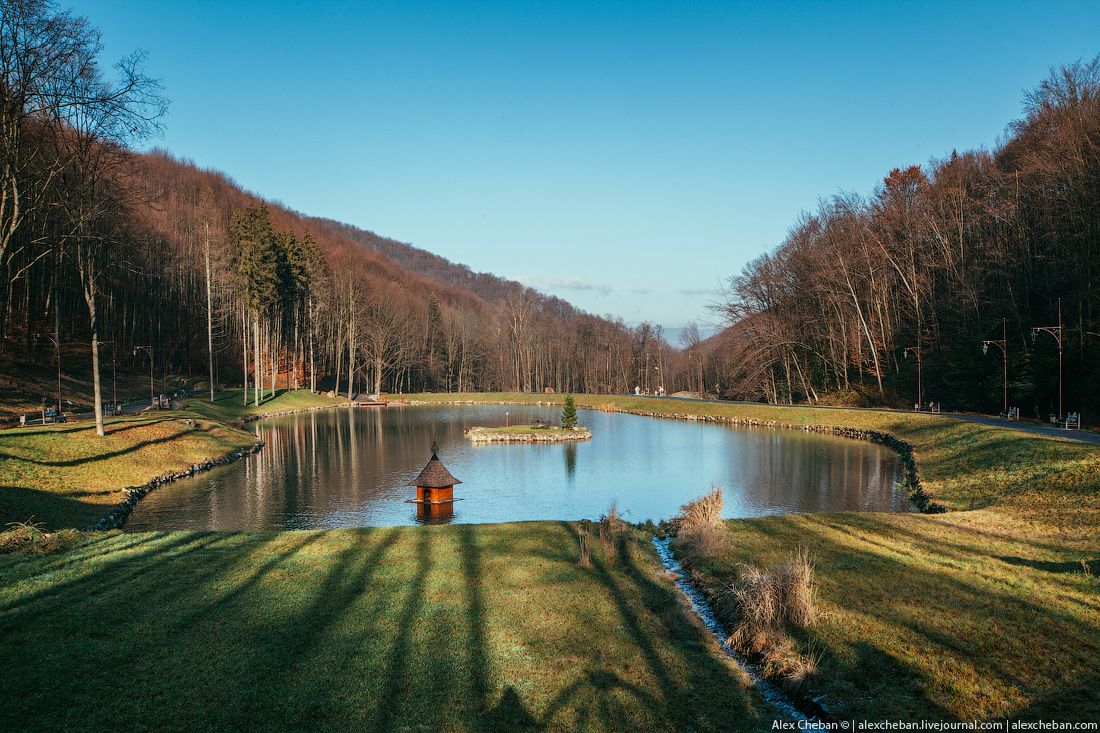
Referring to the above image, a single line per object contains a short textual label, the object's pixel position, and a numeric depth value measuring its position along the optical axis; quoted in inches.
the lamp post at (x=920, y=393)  1679.4
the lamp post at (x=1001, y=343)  1304.1
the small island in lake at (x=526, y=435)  1587.1
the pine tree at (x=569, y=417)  1679.3
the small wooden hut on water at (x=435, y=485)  780.6
